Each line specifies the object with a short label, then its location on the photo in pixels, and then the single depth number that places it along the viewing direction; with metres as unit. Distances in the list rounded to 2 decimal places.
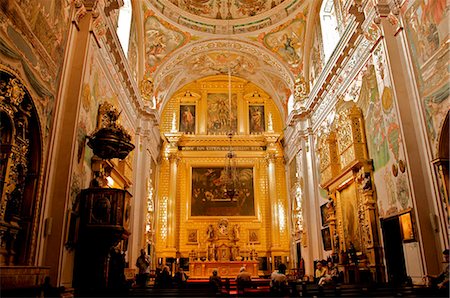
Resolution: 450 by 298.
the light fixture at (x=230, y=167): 16.63
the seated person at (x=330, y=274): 9.00
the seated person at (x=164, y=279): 10.31
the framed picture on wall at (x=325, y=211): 11.98
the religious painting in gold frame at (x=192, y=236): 17.53
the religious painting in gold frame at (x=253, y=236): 17.67
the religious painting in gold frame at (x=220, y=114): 19.84
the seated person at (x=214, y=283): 7.01
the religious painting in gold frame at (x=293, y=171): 16.94
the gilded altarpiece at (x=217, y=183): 17.19
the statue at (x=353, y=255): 9.87
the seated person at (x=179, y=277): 11.16
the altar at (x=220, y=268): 16.00
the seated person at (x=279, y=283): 6.13
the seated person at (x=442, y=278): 5.68
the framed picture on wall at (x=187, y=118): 19.77
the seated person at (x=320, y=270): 11.56
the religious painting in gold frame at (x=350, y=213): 10.22
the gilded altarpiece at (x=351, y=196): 9.30
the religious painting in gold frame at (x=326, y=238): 12.52
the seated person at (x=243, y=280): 7.81
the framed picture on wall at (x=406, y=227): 7.50
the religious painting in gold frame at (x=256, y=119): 19.91
